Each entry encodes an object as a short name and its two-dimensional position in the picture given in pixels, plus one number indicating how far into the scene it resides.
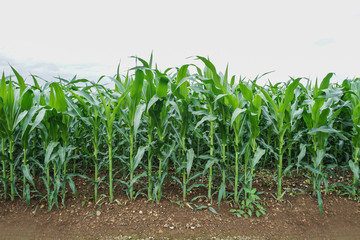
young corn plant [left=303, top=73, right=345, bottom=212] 2.94
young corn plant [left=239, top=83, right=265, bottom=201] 2.68
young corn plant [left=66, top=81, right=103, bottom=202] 2.71
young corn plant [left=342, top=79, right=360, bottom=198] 3.06
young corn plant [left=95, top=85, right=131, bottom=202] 2.58
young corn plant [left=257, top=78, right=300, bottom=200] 2.79
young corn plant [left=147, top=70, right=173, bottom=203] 2.57
